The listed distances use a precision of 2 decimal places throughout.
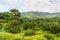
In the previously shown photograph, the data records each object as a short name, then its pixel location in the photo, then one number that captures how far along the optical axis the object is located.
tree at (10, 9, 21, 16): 88.19
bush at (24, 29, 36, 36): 35.37
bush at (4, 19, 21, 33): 40.62
